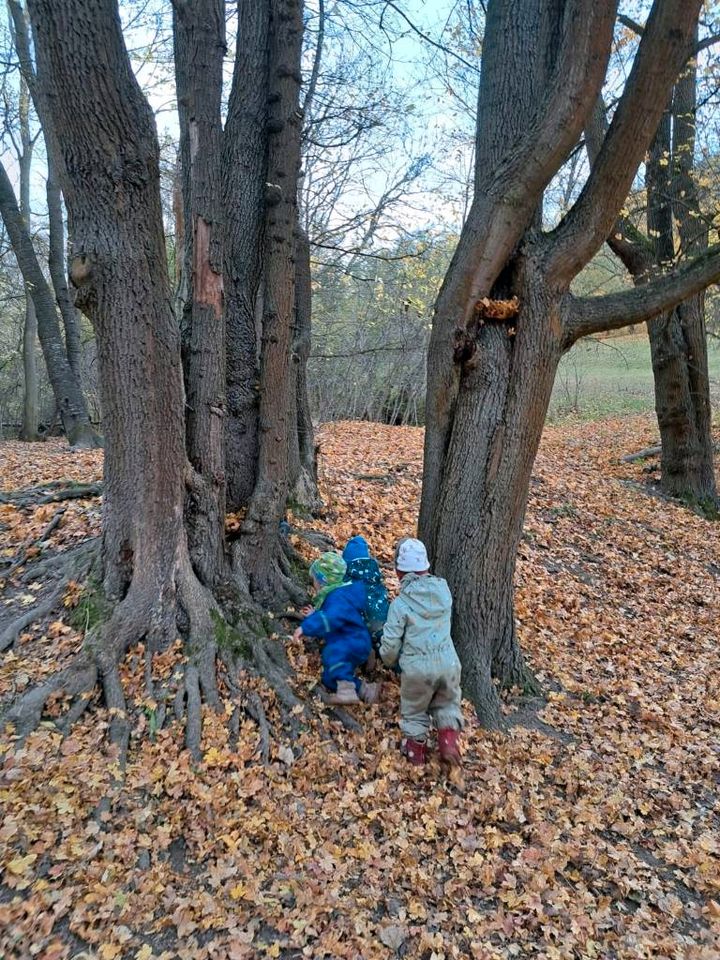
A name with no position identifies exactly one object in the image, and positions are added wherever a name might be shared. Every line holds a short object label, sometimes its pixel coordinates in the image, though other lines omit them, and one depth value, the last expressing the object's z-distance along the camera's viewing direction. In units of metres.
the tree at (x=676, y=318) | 10.12
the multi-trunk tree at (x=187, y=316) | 3.64
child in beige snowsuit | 4.18
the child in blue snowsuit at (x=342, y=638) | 4.48
